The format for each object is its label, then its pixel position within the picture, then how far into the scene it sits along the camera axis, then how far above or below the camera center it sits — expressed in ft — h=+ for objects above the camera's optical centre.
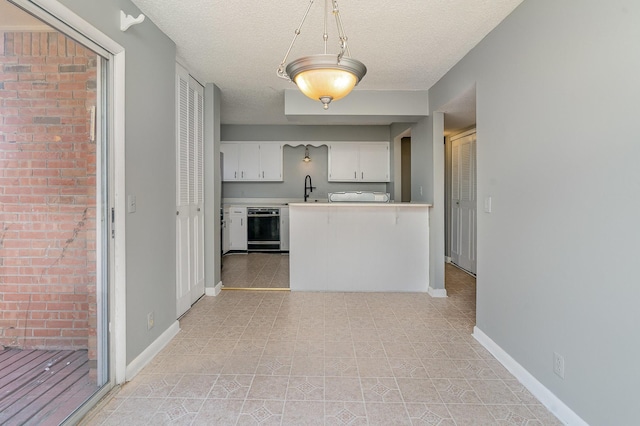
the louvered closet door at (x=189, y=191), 10.11 +0.82
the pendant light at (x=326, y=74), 4.97 +2.20
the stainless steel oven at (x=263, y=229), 20.86 -0.85
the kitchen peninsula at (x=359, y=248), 13.16 -1.32
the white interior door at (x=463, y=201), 15.56 +0.66
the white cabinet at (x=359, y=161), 20.42 +3.31
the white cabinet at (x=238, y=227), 20.90 -0.72
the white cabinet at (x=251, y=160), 21.08 +3.55
